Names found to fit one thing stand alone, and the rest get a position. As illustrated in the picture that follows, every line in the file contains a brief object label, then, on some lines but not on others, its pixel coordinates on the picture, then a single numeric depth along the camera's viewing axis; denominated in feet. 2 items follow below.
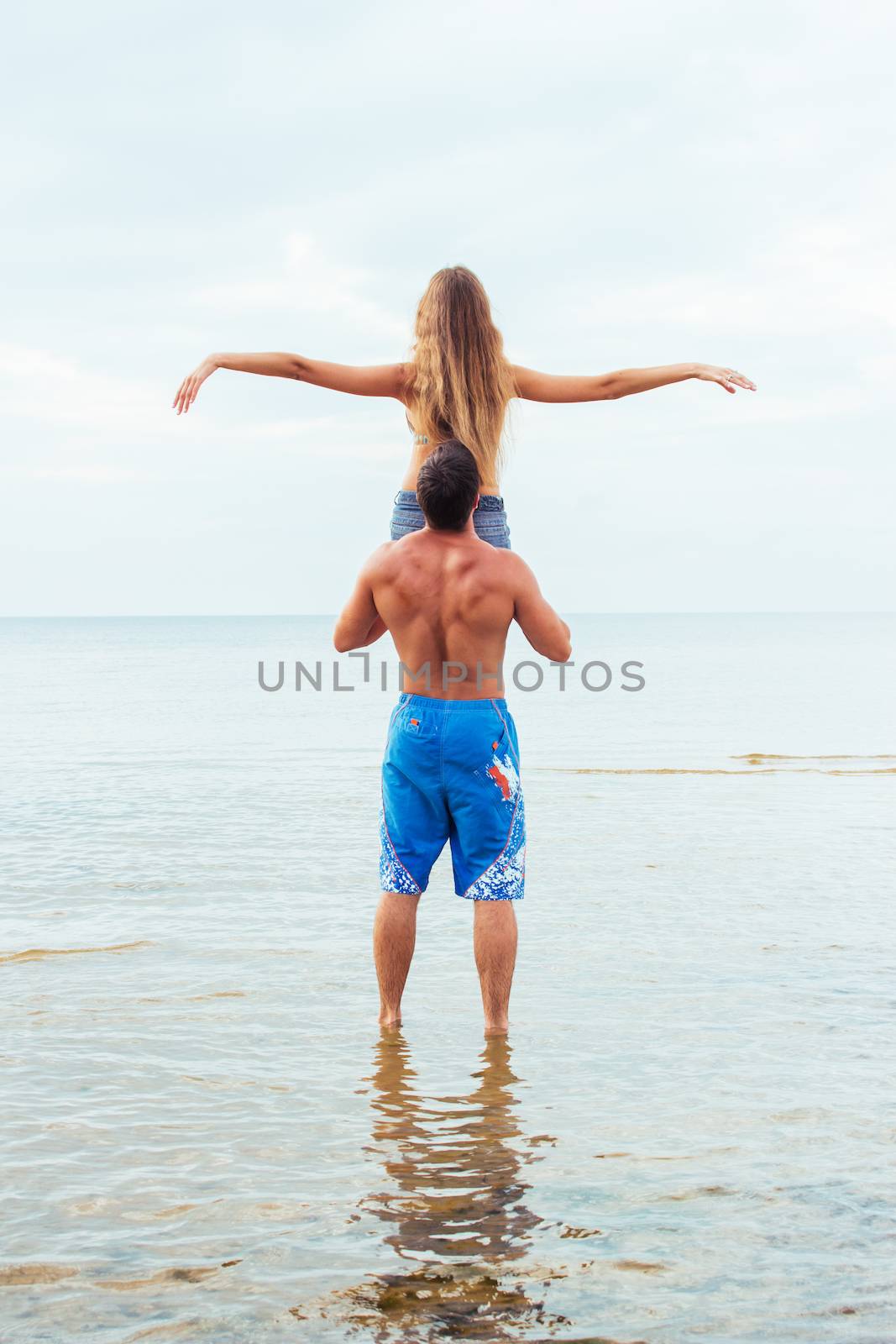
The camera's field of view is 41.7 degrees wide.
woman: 14.55
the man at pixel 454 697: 13.92
